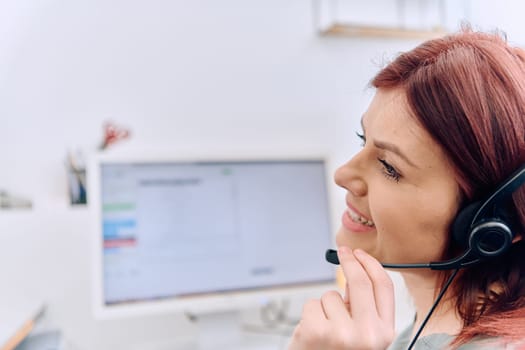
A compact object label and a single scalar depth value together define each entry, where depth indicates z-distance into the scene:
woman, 0.56
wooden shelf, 1.43
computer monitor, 1.08
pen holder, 1.19
